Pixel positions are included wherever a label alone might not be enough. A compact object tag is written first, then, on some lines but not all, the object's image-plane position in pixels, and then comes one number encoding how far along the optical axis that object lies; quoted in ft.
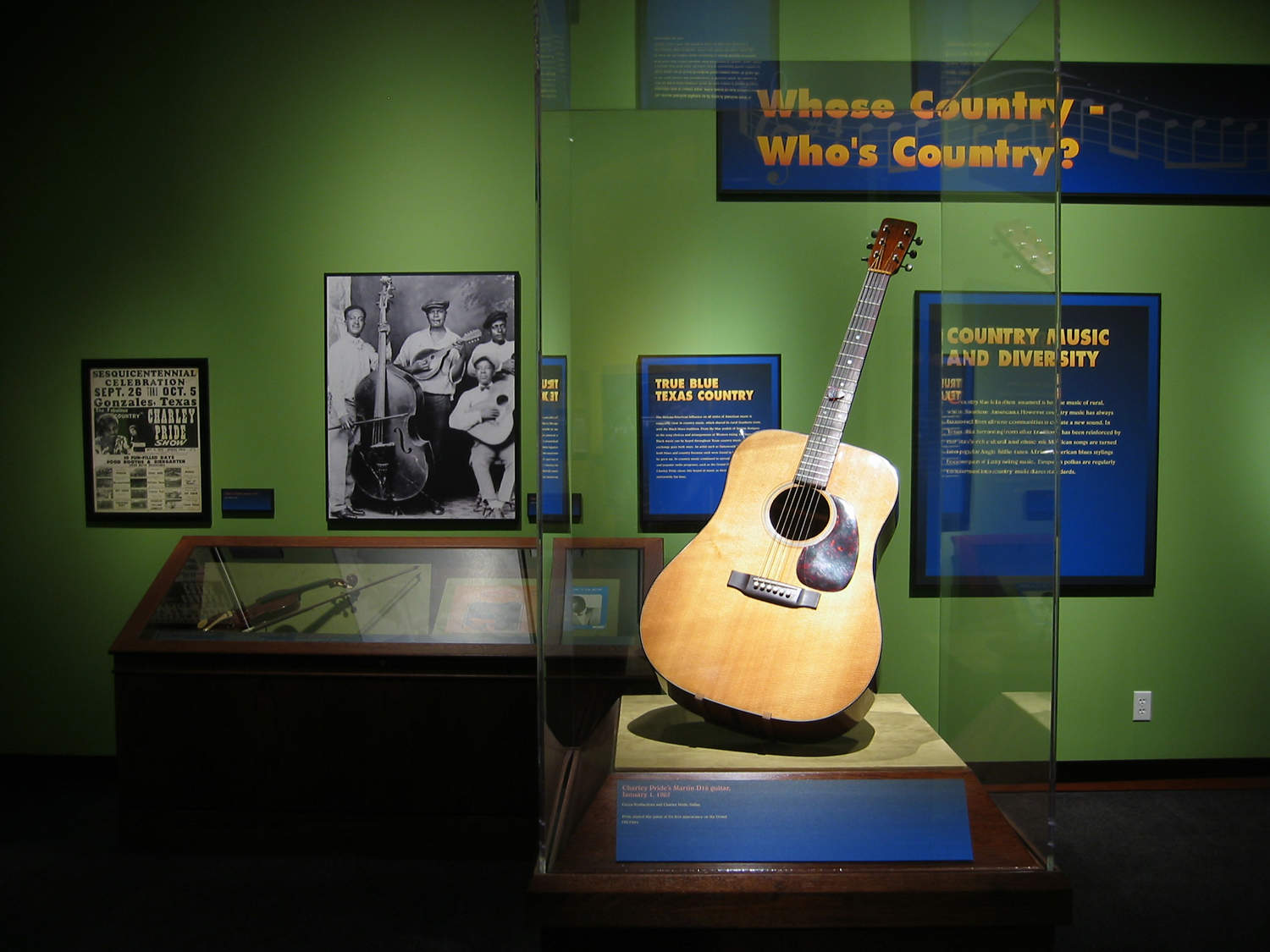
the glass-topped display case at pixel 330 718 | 6.43
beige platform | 4.14
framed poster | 7.64
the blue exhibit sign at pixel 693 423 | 4.23
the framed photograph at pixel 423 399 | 7.49
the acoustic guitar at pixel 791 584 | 4.13
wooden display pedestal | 3.73
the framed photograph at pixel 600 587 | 4.26
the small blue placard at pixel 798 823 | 3.78
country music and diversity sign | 4.22
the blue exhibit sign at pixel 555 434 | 4.12
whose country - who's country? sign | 4.22
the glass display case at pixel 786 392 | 4.08
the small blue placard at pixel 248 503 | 7.63
